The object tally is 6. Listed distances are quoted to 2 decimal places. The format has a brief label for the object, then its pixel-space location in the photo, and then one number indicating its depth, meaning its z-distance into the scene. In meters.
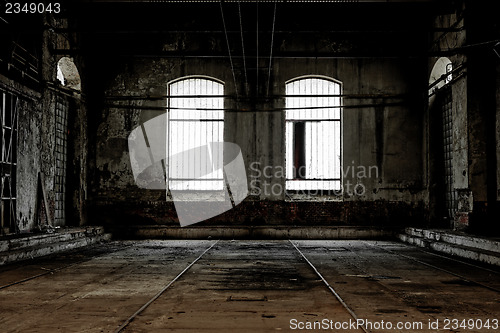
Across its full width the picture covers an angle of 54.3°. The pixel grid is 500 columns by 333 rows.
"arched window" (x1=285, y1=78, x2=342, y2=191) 12.22
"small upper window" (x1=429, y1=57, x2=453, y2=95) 11.15
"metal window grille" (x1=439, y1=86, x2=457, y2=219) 11.11
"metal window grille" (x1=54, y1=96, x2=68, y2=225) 11.07
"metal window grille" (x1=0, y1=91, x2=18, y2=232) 8.27
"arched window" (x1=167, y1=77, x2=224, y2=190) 12.27
